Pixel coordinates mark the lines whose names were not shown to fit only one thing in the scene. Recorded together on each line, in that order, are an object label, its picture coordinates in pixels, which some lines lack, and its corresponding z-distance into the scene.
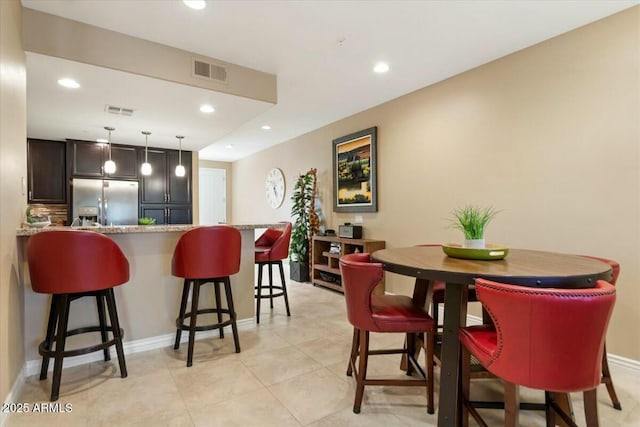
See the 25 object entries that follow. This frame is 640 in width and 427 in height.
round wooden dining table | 1.33
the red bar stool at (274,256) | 3.45
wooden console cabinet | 4.24
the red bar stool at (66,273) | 1.93
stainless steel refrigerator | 4.95
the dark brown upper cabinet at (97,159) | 4.96
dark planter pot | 5.36
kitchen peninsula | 2.48
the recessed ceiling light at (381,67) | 3.16
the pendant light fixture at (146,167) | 4.58
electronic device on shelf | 4.52
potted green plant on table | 1.91
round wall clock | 6.55
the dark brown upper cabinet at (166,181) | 5.56
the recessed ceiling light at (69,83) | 2.77
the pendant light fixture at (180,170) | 4.79
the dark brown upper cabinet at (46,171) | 4.84
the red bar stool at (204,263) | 2.44
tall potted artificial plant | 5.36
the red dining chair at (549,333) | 1.14
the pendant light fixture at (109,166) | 4.29
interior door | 8.47
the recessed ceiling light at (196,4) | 2.18
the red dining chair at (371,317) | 1.75
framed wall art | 4.41
